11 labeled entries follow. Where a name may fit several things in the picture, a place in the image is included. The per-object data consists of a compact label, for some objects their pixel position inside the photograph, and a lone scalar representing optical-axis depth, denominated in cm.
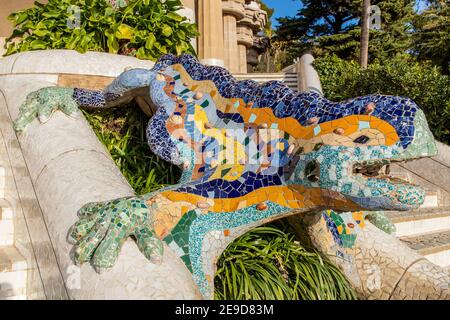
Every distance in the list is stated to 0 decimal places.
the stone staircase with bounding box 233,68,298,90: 741
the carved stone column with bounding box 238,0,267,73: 1800
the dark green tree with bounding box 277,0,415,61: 1923
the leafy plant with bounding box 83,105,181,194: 320
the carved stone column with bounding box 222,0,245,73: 1542
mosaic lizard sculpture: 189
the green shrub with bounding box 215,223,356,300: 232
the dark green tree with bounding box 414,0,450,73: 1556
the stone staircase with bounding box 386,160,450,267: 367
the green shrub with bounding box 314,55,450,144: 749
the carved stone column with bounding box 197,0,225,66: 1134
